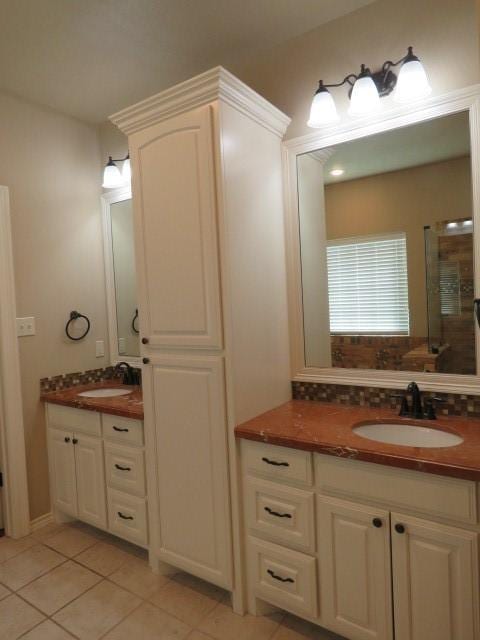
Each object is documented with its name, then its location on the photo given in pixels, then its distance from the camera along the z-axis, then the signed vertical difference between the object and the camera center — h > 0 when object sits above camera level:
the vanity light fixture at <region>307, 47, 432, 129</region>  1.70 +0.93
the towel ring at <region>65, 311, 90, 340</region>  2.80 -0.05
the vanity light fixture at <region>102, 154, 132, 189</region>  2.82 +0.96
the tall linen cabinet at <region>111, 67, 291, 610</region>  1.75 +0.06
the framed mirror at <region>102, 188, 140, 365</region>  2.95 +0.26
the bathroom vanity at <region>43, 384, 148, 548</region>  2.19 -0.85
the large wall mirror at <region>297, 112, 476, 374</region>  1.77 +0.24
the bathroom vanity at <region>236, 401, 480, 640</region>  1.31 -0.81
